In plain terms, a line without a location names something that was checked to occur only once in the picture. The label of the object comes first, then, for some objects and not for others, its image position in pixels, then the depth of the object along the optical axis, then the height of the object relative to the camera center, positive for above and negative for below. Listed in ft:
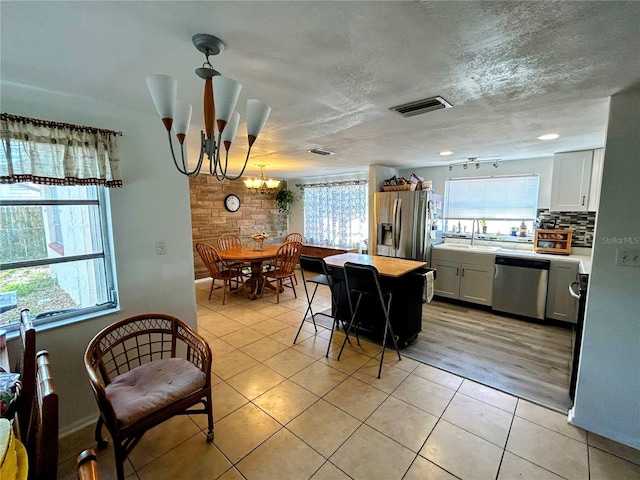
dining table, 14.21 -2.50
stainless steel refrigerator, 13.73 -0.72
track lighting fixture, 13.46 +2.27
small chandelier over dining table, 15.92 +1.48
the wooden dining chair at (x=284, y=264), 14.87 -2.91
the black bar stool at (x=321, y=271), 9.00 -1.99
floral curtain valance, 5.17 +1.09
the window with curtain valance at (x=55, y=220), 5.42 -0.24
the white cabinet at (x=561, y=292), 10.86 -3.25
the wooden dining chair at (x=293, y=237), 21.86 -2.26
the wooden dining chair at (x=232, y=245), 15.26 -2.36
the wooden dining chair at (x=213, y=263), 14.25 -2.70
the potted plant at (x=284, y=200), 22.16 +0.67
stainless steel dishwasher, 11.48 -3.22
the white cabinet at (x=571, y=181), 11.03 +1.09
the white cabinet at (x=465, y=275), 12.75 -3.10
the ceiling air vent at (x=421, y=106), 6.04 +2.27
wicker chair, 4.61 -3.34
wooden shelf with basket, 11.76 -1.39
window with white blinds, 13.14 +0.56
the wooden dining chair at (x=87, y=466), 2.31 -2.14
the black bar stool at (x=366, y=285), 8.11 -2.60
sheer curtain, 18.90 -0.30
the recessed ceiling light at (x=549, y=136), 8.80 +2.29
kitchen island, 9.42 -3.07
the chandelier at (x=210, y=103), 3.67 +1.47
